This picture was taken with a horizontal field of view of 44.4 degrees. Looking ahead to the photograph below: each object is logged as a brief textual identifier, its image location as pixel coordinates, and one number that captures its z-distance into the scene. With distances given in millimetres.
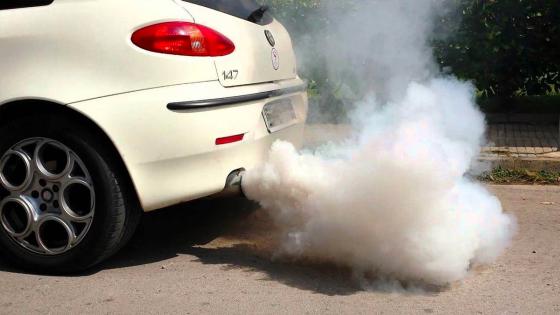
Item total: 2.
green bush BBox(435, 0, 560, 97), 6906
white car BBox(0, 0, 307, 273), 3246
